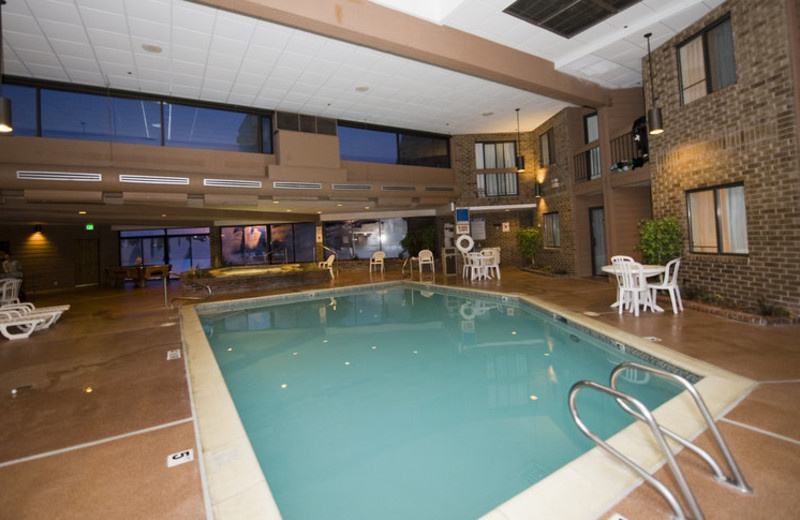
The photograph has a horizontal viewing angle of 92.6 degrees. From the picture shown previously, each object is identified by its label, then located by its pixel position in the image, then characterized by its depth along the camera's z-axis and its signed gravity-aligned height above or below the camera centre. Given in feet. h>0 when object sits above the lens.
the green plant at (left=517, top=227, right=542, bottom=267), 38.73 +2.39
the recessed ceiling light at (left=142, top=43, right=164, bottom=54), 19.39 +12.02
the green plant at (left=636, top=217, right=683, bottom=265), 20.61 +1.02
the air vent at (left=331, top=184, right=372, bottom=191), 31.12 +7.14
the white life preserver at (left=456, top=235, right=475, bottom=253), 38.34 +2.33
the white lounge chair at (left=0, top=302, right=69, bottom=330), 19.72 -1.31
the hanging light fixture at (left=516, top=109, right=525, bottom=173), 35.73 +9.52
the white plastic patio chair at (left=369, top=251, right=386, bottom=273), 47.11 +1.64
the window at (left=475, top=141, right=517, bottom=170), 41.22 +11.99
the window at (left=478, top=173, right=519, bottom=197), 41.19 +8.88
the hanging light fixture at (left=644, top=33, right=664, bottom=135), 20.22 +7.29
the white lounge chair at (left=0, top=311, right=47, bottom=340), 18.39 -1.68
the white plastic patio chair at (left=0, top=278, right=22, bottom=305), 25.82 -0.13
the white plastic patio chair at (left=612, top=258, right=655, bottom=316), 18.35 -1.27
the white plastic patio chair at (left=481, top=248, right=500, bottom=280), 34.74 +0.75
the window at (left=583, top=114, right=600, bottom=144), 32.01 +11.33
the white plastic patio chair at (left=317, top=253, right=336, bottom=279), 40.92 +1.02
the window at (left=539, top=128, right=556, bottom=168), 36.55 +11.32
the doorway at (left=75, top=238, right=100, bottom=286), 46.24 +2.78
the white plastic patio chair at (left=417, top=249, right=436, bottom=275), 43.71 +1.50
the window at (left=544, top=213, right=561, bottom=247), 37.33 +3.33
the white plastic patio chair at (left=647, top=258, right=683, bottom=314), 18.17 -1.33
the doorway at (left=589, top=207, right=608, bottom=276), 32.89 +2.03
